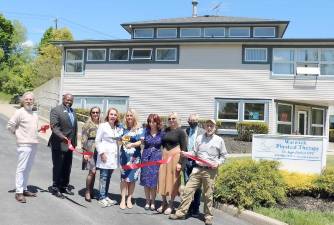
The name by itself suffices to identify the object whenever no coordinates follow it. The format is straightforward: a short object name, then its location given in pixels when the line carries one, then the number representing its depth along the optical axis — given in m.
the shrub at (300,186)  9.48
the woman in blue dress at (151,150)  7.99
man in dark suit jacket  8.18
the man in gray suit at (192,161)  8.12
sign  10.58
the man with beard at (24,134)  7.77
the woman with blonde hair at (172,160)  7.86
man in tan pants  7.59
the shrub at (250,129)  23.16
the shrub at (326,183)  9.37
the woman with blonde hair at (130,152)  8.04
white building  24.03
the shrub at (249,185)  8.56
